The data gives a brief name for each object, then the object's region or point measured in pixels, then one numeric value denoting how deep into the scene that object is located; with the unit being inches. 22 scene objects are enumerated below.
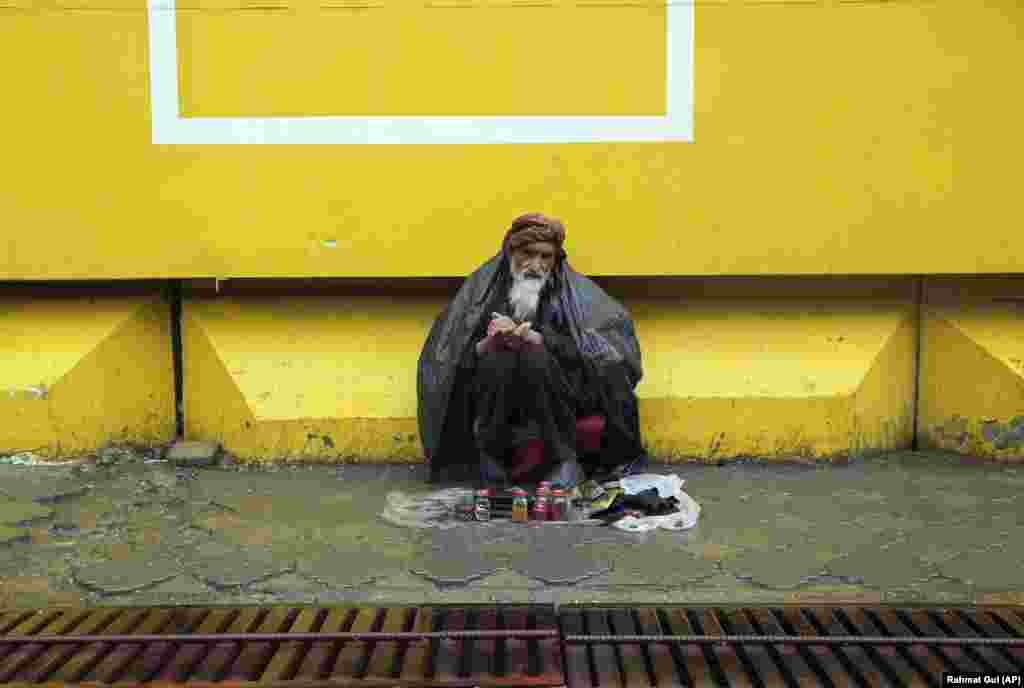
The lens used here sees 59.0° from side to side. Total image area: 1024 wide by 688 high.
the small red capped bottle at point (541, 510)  166.7
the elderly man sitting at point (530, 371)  172.7
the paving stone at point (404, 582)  138.3
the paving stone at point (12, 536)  157.2
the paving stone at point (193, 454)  203.0
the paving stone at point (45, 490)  181.0
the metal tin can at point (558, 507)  167.3
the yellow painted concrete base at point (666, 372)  206.7
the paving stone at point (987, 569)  138.2
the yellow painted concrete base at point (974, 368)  204.5
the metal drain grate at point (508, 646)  112.2
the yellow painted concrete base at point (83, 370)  205.5
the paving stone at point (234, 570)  140.6
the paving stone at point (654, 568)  139.3
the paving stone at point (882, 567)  139.3
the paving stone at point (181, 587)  137.4
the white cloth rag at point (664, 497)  162.7
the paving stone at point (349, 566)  141.1
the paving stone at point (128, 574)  139.0
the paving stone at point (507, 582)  138.1
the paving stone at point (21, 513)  167.2
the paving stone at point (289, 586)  137.8
